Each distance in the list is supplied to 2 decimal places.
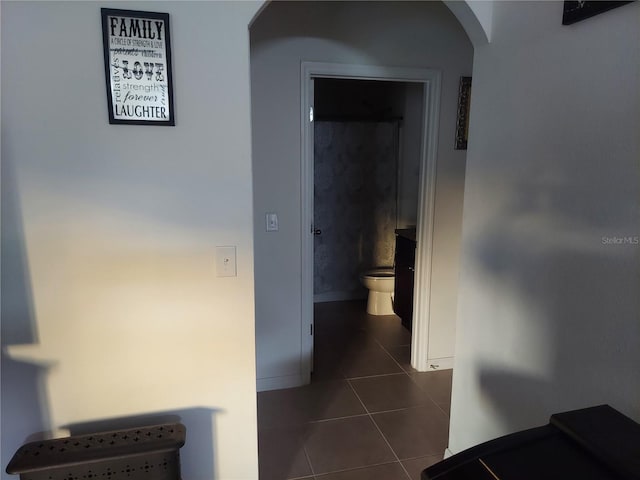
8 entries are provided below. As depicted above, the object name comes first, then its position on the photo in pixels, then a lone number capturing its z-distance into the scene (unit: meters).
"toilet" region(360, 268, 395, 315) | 4.13
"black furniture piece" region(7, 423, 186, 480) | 1.39
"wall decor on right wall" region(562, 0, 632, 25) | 1.20
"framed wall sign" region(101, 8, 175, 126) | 1.40
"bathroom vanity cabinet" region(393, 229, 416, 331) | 3.67
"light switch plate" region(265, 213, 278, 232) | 2.71
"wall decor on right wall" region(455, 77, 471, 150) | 2.89
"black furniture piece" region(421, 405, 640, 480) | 0.89
